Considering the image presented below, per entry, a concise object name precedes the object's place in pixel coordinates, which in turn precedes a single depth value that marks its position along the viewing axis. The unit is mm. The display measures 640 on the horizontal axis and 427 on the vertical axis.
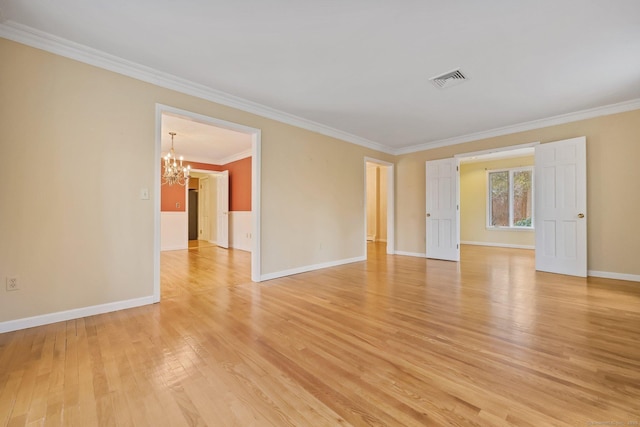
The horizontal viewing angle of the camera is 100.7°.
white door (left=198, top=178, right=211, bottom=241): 9438
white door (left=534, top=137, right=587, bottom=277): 4199
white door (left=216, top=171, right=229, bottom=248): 7754
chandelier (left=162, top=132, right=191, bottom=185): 6241
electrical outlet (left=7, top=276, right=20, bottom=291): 2279
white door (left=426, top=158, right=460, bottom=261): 5602
